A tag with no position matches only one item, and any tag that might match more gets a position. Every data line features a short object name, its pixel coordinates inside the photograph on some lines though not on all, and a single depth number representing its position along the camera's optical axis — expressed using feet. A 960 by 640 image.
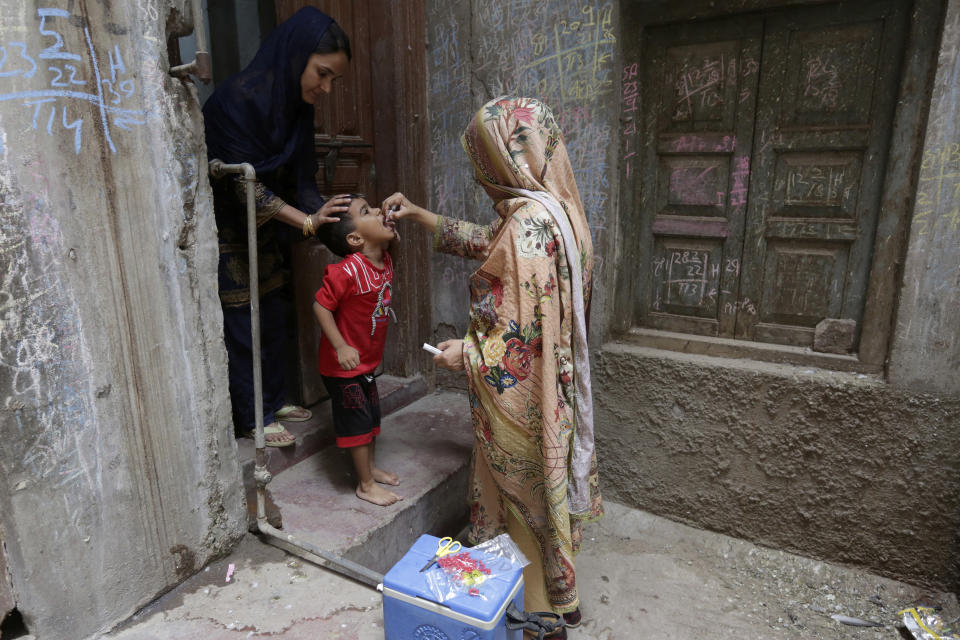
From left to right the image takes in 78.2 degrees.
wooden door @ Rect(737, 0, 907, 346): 7.97
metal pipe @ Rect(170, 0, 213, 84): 5.83
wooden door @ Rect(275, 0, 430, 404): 10.23
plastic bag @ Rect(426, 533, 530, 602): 5.04
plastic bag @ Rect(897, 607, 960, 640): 7.79
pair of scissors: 5.39
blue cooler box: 4.82
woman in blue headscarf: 7.75
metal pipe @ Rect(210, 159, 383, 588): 6.72
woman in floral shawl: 6.53
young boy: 7.58
